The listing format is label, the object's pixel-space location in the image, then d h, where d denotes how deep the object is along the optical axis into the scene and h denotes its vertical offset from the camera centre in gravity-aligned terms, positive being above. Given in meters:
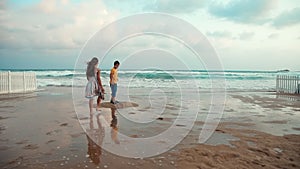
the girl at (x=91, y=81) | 10.13 -0.21
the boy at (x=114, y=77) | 11.93 -0.07
